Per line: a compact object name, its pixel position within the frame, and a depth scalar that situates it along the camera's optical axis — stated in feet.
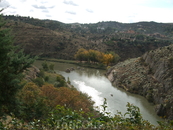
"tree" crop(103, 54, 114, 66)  272.51
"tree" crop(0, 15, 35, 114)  34.65
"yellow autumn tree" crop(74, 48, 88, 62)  280.66
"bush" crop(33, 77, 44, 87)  117.95
